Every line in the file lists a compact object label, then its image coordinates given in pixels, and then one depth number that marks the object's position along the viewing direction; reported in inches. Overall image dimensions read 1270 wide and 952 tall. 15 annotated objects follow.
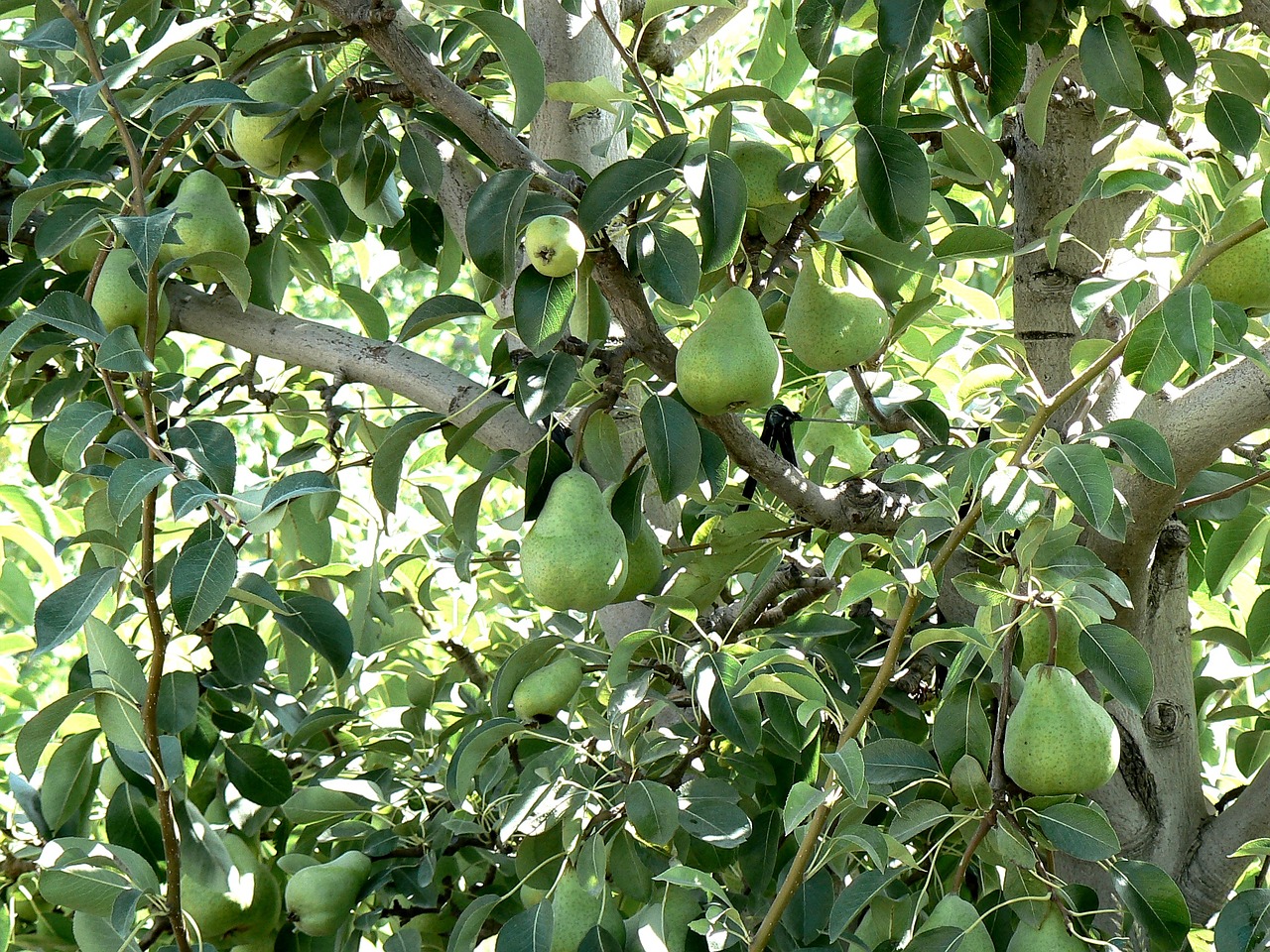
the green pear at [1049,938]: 100.1
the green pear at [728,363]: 103.7
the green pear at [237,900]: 114.9
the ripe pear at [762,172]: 106.5
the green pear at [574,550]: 104.8
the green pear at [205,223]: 112.5
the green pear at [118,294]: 109.7
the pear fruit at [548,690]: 110.4
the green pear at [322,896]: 111.7
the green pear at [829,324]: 107.2
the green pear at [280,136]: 110.9
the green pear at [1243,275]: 103.9
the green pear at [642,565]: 109.7
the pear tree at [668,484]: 101.8
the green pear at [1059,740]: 101.3
